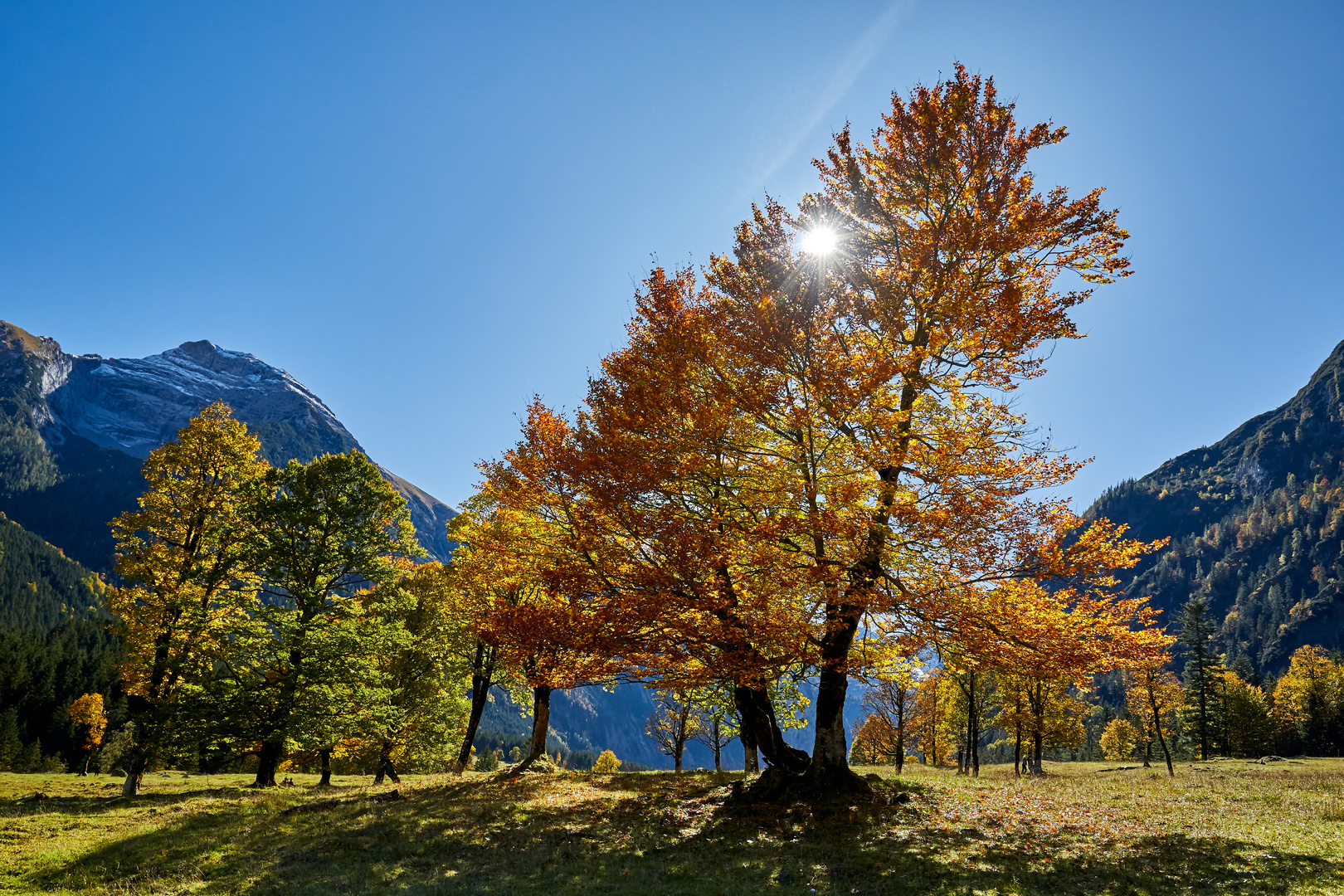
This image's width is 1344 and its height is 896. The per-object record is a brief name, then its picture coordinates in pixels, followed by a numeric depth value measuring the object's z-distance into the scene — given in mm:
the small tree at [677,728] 38625
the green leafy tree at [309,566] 20844
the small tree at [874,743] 70688
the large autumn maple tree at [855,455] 11508
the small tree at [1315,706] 78750
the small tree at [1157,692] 40406
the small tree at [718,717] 21109
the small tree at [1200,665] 68250
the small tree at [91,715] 69312
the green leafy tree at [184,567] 21203
